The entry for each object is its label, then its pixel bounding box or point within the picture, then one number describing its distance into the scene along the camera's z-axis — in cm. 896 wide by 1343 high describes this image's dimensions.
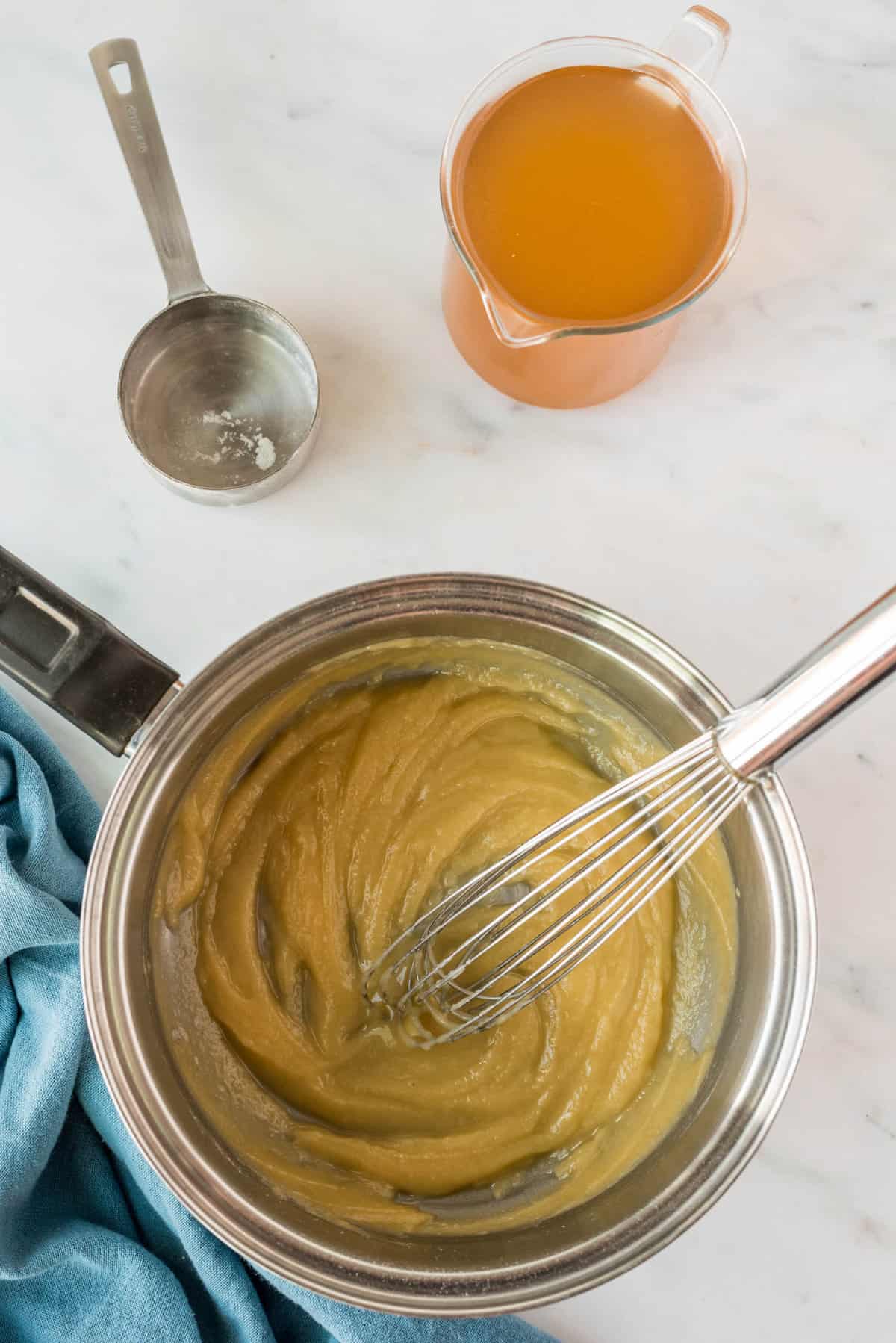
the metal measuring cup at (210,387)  64
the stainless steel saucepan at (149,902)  57
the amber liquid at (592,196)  61
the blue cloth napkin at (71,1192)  63
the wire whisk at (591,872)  51
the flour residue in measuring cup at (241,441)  67
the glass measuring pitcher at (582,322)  60
